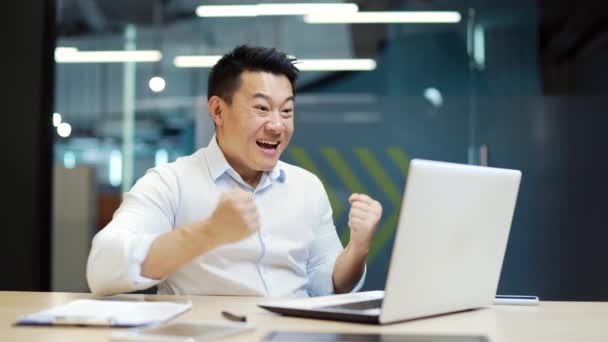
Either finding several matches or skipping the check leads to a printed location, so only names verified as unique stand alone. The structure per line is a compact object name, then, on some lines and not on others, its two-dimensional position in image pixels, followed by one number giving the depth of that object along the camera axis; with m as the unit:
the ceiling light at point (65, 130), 4.63
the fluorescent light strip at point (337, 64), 4.55
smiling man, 2.35
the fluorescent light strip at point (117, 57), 4.65
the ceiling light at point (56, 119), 4.63
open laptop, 1.59
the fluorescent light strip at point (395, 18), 4.58
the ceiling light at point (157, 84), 4.63
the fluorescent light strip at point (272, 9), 4.61
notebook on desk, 1.68
